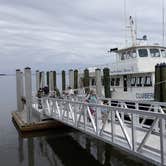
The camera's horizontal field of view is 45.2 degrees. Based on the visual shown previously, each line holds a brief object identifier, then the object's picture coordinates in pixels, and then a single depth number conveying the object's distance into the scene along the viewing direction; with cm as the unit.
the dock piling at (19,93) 1356
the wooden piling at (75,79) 1447
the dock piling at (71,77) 1489
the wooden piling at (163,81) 777
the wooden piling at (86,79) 1344
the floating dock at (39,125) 1053
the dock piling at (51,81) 1637
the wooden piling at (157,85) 790
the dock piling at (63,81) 1601
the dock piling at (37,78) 1799
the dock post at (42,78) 1779
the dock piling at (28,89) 1083
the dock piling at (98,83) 1164
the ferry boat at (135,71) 1069
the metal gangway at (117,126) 469
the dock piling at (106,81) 1138
